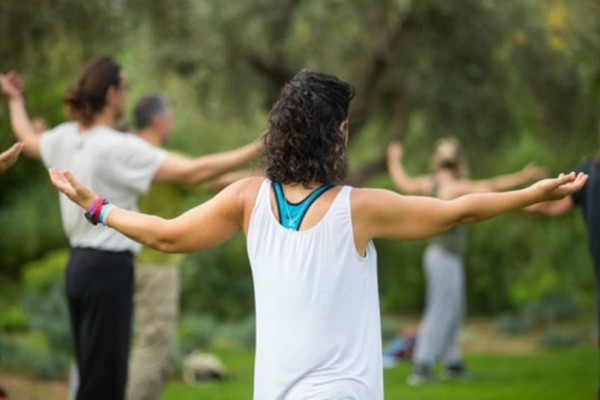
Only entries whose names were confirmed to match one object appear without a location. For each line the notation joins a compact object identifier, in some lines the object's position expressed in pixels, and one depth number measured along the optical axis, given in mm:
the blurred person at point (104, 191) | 9309
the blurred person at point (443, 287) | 16537
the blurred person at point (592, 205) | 9684
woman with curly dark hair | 6065
